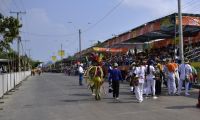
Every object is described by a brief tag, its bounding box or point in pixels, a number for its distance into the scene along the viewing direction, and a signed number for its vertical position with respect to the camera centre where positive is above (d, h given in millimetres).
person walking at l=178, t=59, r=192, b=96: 13685 -162
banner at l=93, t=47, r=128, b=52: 40567 +2800
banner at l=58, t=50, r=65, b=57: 80549 +4655
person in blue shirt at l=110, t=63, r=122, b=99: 12817 -380
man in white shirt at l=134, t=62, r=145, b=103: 11895 -404
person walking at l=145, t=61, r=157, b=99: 12947 -269
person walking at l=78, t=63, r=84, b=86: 21339 -193
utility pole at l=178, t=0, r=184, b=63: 18773 +1905
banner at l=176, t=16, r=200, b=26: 22530 +3661
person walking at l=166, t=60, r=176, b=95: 14108 -394
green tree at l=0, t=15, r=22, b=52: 13512 +1872
